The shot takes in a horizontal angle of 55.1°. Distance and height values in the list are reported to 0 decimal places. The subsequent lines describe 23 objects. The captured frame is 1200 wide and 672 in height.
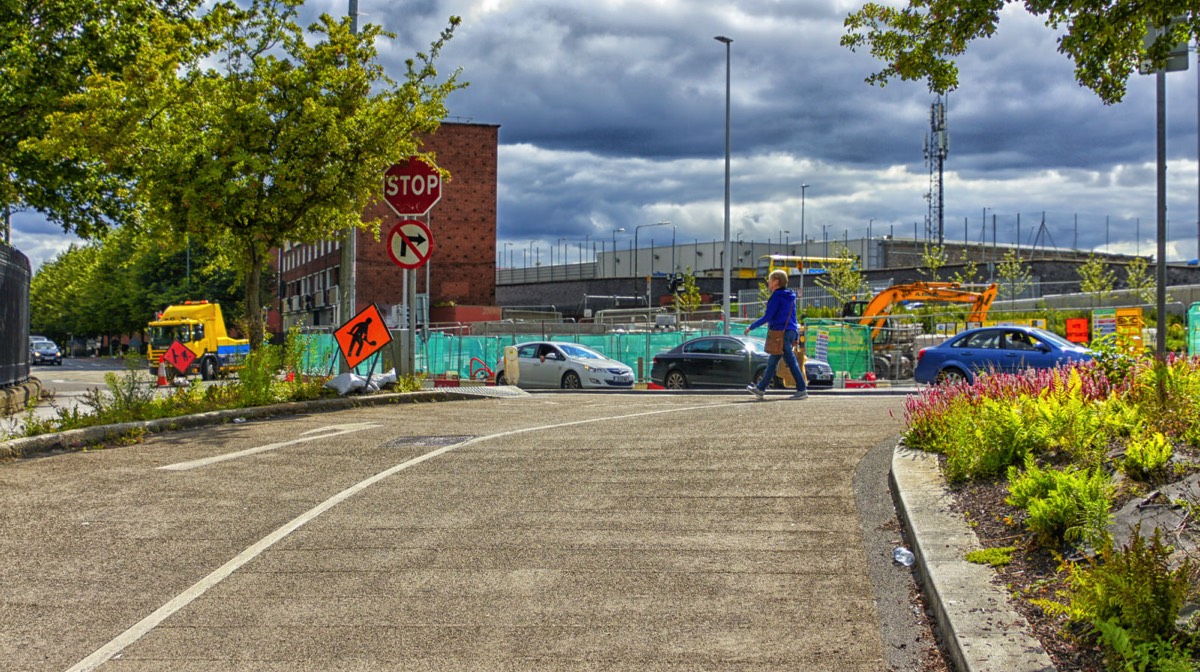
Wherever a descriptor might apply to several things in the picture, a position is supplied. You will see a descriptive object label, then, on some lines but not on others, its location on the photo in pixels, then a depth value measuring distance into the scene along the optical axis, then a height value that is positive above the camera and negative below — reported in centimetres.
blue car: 2017 -97
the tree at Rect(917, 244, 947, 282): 5941 +207
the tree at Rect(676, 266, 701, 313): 6675 +18
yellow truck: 4466 -151
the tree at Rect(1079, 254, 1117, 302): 5212 +93
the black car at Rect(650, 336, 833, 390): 2400 -141
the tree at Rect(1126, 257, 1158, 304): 4448 +74
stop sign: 1675 +165
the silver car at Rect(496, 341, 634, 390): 2669 -164
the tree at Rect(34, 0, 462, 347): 1512 +224
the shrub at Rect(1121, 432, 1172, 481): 592 -82
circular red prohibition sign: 1616 +77
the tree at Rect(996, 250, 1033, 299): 5569 +113
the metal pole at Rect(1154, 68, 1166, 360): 872 +64
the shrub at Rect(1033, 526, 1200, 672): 394 -113
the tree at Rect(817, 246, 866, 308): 5802 +95
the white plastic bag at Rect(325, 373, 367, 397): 1538 -114
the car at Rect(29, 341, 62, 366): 7047 -334
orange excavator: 3388 +3
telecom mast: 8688 +1172
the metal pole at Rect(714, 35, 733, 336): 3756 +349
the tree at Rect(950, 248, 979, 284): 6153 +160
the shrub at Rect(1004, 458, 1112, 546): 527 -99
